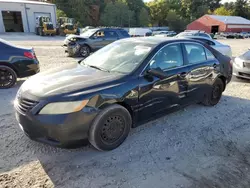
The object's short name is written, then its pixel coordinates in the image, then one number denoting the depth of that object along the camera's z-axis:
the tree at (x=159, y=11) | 70.06
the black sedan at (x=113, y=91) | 2.90
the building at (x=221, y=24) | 53.56
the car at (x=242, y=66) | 7.59
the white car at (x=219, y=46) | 11.07
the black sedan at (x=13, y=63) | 6.17
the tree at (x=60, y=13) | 47.50
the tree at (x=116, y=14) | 58.50
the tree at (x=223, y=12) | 71.50
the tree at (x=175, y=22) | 64.36
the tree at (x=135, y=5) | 67.81
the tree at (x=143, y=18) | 63.84
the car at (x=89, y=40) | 12.54
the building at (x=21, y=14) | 33.53
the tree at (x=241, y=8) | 72.62
